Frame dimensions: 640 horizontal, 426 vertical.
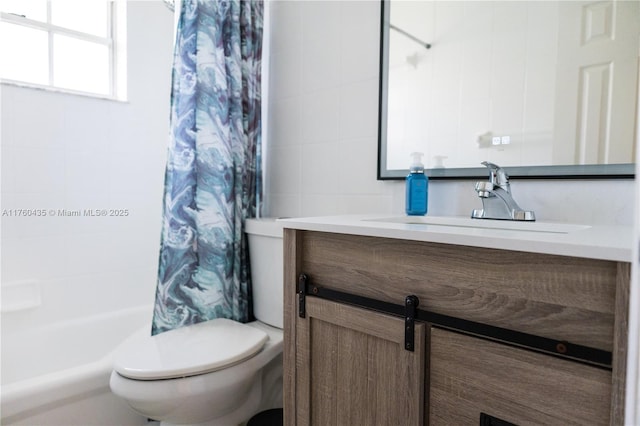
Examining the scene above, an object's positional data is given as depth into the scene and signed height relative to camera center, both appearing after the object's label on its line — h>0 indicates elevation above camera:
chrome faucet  0.98 +0.02
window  1.74 +0.70
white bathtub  1.16 -0.66
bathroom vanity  0.57 -0.22
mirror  0.91 +0.31
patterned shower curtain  1.41 +0.06
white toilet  1.07 -0.49
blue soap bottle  1.15 +0.02
